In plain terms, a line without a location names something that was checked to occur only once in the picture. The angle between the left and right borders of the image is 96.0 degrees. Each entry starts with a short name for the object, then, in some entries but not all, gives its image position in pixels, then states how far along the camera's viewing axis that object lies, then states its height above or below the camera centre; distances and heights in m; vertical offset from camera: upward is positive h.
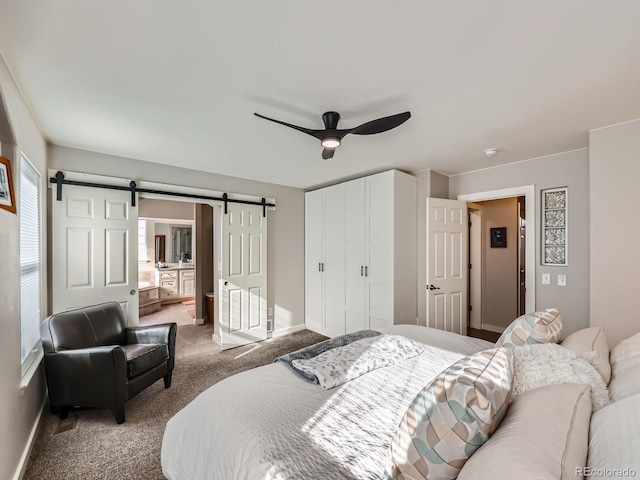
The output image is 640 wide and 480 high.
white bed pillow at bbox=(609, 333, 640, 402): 1.10 -0.57
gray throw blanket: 1.63 -0.74
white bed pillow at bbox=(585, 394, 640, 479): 0.65 -0.52
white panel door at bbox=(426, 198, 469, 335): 3.68 -0.33
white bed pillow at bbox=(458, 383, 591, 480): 0.67 -0.54
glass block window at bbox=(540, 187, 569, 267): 3.13 +0.14
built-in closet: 3.65 -0.20
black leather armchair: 2.27 -1.03
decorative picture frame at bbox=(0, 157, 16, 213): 1.49 +0.28
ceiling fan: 2.04 +0.82
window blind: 2.09 -0.21
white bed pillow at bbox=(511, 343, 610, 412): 1.13 -0.56
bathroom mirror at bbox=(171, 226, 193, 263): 7.50 -0.12
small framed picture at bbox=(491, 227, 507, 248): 4.62 +0.03
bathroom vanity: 6.74 -1.03
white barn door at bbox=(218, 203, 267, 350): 4.04 -0.55
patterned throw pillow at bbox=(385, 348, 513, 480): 0.82 -0.55
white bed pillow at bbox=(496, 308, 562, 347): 1.68 -0.55
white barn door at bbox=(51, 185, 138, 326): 2.88 -0.10
